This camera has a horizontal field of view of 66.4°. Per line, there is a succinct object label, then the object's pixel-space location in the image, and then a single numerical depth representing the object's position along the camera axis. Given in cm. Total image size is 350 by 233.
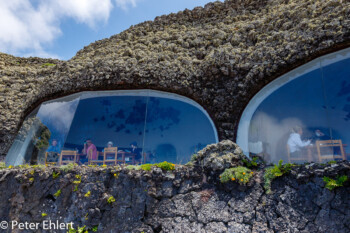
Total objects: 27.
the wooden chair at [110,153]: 987
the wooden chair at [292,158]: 791
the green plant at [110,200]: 690
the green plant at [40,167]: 805
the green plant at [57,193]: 746
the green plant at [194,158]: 724
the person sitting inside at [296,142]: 811
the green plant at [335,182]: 541
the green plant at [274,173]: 613
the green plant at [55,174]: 771
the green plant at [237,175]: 630
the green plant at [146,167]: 709
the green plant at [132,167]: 724
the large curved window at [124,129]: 988
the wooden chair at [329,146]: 746
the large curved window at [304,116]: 770
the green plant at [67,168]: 771
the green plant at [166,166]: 708
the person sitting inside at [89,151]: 1017
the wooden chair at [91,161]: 995
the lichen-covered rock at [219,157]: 676
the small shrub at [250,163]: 694
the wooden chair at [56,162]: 1034
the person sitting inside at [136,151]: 980
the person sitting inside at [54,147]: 1069
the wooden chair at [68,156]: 1017
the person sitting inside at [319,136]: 779
